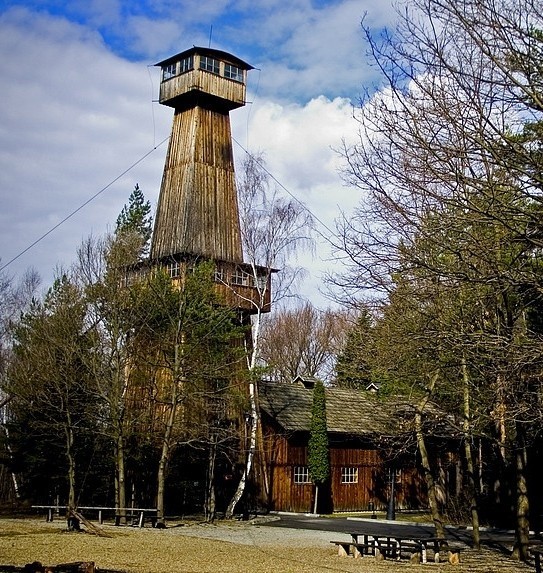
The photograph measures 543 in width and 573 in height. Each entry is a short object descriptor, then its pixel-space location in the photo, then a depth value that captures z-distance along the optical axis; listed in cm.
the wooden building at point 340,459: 3175
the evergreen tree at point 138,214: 4688
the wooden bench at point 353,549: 1662
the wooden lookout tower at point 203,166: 3142
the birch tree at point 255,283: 2795
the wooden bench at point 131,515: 2275
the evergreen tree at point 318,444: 3067
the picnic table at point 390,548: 1600
